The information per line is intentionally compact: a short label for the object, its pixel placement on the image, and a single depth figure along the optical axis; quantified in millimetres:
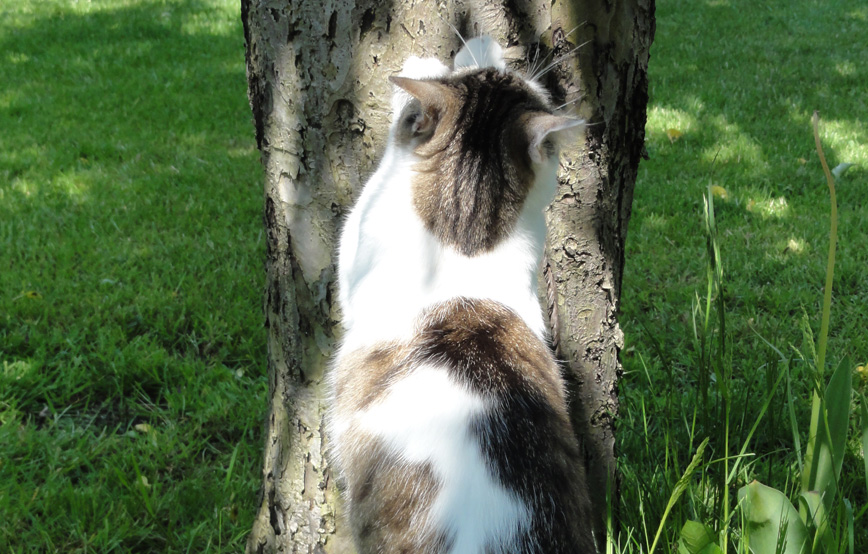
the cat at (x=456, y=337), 1143
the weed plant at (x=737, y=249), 1349
